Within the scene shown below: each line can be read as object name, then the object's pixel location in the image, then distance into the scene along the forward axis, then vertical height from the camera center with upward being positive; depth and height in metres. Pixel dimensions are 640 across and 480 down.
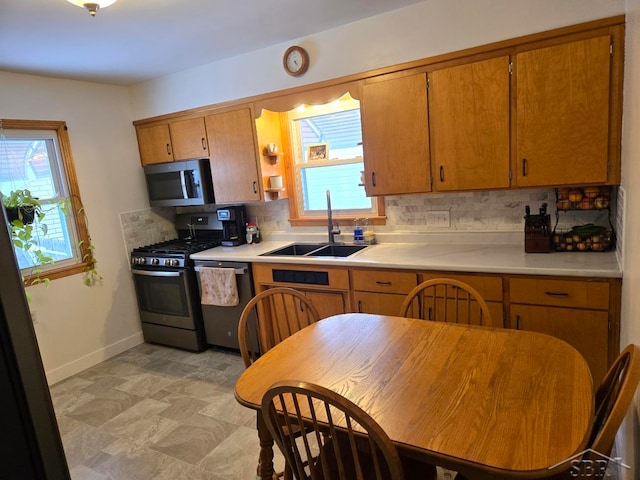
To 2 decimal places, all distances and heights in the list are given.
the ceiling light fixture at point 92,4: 1.79 +0.85
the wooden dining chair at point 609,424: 0.92 -0.66
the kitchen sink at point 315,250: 3.19 -0.61
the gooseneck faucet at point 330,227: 3.29 -0.45
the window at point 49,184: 3.07 +0.15
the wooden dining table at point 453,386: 0.99 -0.69
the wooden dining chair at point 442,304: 1.91 -0.82
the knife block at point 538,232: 2.40 -0.47
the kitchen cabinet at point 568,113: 2.07 +0.19
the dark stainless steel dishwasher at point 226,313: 3.19 -1.07
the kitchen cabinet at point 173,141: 3.50 +0.43
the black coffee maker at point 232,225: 3.63 -0.38
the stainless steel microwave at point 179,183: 3.56 +0.04
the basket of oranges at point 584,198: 2.29 -0.29
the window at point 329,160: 3.27 +0.11
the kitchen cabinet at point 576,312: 2.01 -0.84
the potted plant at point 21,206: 2.66 -0.01
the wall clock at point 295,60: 2.91 +0.84
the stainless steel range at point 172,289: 3.46 -0.88
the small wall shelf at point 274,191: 3.39 -0.11
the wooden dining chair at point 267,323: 3.06 -1.11
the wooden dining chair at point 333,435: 0.98 -0.71
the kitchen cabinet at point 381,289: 2.55 -0.78
